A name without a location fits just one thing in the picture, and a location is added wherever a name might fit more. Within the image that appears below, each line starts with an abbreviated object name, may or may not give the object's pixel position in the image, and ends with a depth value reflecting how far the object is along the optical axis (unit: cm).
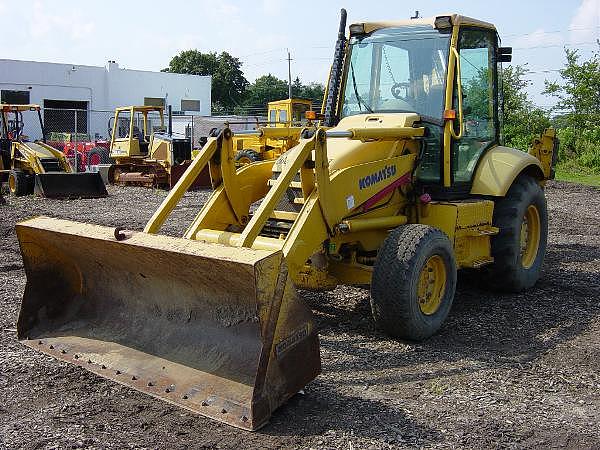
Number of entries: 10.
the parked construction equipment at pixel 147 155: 1941
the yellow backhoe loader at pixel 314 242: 432
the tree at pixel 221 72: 7038
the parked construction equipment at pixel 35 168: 1625
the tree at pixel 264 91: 7631
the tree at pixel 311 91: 7910
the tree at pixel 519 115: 2733
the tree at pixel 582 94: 2655
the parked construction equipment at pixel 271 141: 1866
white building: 3941
